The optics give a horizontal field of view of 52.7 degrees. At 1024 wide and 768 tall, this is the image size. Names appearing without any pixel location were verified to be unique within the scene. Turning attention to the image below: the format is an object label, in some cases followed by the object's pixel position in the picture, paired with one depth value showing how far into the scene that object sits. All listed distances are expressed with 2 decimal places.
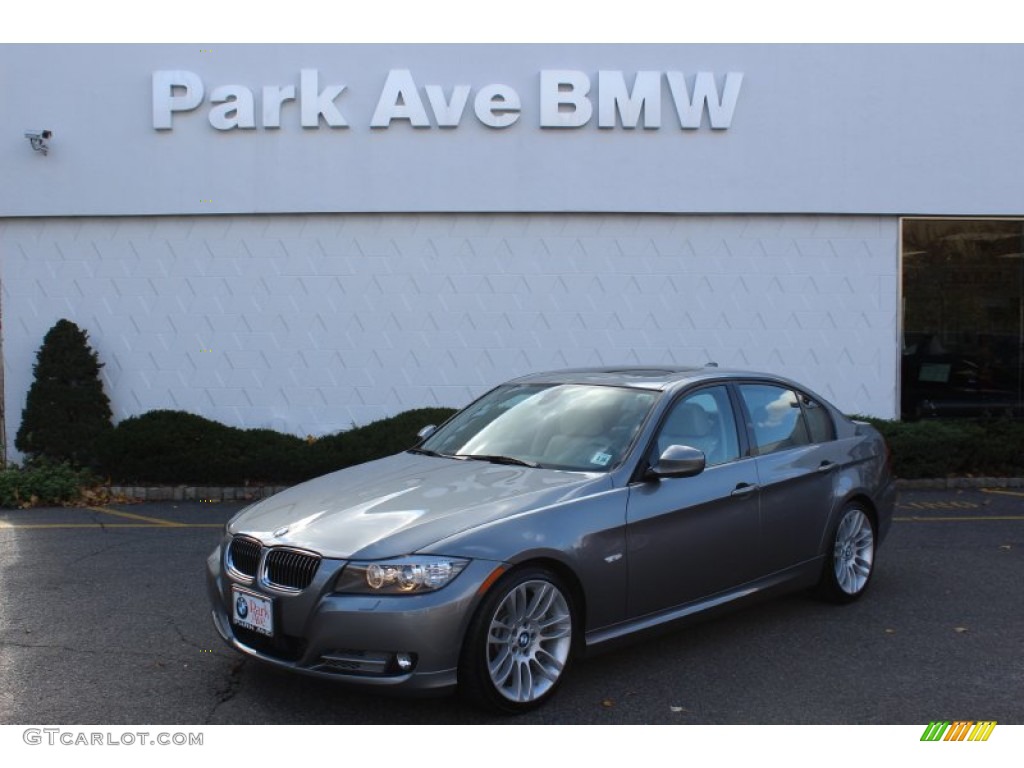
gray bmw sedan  4.40
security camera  12.09
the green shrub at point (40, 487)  10.59
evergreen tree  11.73
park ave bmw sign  12.25
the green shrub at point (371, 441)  11.19
